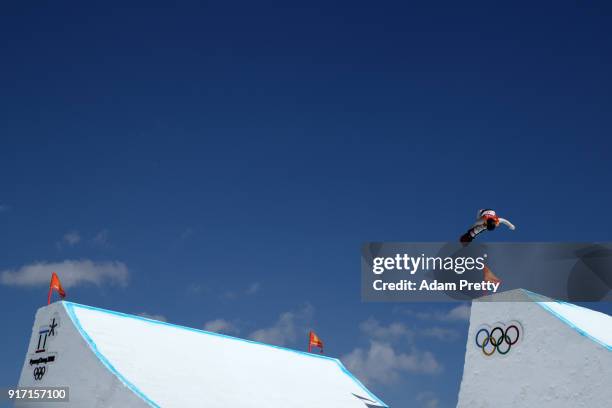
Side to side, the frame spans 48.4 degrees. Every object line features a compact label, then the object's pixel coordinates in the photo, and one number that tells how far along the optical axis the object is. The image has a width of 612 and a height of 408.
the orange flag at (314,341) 30.77
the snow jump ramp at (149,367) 18.17
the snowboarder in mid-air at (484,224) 17.16
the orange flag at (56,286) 21.12
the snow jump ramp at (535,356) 18.58
